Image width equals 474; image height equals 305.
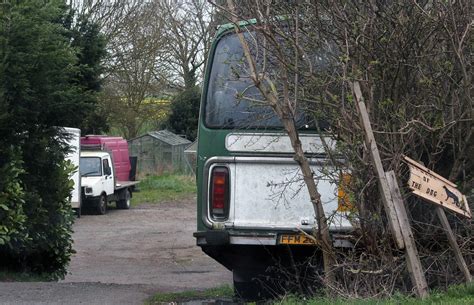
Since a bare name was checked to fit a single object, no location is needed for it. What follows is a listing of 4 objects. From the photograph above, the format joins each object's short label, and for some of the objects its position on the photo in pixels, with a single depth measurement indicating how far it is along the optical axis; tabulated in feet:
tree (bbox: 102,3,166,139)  119.65
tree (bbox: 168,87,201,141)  148.09
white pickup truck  102.63
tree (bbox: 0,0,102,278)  38.37
